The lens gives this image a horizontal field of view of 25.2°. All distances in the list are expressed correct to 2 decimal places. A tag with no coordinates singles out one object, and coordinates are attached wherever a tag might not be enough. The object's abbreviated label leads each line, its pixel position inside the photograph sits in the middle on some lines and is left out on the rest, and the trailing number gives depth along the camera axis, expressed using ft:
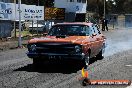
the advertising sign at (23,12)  71.46
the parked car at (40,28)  99.72
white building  137.19
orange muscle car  32.50
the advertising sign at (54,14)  91.89
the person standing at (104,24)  126.84
